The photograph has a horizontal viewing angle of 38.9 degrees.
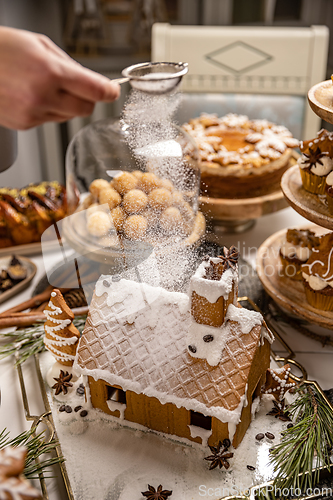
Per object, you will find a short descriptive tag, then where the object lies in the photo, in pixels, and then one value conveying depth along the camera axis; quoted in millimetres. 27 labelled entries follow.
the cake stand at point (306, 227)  923
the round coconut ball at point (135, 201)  847
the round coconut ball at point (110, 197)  883
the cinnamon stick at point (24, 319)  1134
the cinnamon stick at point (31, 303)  1191
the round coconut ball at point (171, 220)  874
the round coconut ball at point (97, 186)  961
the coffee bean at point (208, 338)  795
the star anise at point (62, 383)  948
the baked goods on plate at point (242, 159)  1381
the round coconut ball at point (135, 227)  836
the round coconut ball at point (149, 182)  871
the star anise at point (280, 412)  891
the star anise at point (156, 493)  758
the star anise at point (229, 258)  818
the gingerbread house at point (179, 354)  785
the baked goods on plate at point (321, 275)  1003
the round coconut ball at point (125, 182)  880
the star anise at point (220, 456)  797
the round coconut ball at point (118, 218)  846
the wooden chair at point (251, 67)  1950
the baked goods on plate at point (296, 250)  1121
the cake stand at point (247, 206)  1362
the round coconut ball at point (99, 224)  908
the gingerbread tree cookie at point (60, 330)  928
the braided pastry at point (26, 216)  1457
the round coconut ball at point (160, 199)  866
